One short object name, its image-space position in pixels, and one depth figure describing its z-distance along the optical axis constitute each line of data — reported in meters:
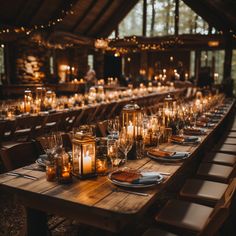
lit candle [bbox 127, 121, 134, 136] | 2.97
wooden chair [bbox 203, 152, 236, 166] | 3.99
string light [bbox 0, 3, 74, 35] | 10.70
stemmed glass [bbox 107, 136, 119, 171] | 2.50
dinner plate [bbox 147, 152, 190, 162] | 2.62
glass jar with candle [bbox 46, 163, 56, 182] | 2.21
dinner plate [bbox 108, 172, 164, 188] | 2.07
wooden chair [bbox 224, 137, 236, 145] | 5.03
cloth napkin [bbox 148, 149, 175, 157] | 2.72
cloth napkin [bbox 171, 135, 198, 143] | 3.36
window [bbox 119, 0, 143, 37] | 21.72
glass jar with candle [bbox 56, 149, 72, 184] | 2.18
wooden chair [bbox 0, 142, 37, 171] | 2.81
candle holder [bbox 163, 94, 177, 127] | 3.83
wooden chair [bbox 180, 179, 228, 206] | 2.89
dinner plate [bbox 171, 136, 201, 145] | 3.30
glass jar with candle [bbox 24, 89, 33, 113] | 5.81
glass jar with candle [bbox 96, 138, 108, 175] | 2.34
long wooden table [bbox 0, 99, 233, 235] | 1.82
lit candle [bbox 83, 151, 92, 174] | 2.22
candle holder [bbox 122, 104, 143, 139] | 2.88
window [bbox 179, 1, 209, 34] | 18.50
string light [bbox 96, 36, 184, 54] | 15.46
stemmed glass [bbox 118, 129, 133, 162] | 2.53
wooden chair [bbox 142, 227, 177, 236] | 2.24
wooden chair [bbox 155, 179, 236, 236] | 1.89
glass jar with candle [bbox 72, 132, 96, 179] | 2.21
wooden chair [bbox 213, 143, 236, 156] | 4.54
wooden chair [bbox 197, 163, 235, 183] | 3.47
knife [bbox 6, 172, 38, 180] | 2.29
